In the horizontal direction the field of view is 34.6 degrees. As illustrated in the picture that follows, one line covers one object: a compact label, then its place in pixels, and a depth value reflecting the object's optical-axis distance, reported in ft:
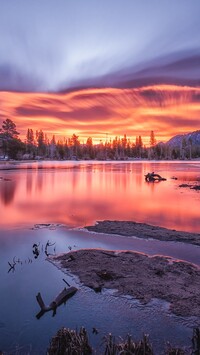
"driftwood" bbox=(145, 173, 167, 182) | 147.21
